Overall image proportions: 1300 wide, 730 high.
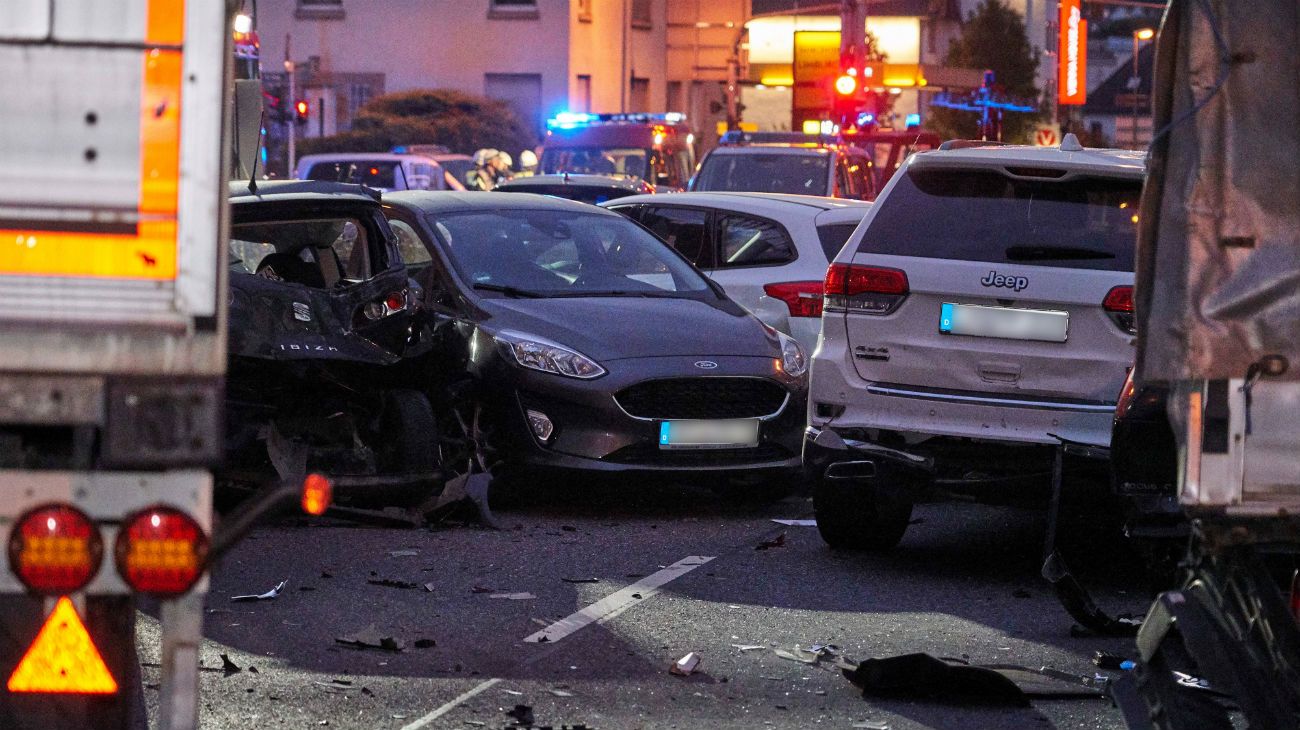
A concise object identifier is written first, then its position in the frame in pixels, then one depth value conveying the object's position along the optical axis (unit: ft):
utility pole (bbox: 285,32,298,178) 123.05
